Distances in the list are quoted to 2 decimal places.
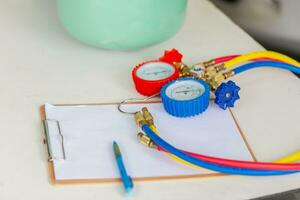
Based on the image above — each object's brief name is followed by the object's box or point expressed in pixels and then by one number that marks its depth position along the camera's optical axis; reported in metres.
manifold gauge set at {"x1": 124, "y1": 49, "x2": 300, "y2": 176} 1.10
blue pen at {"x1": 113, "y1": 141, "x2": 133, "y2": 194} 1.09
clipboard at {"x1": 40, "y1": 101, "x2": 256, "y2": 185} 1.11
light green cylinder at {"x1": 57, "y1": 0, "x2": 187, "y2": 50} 1.32
